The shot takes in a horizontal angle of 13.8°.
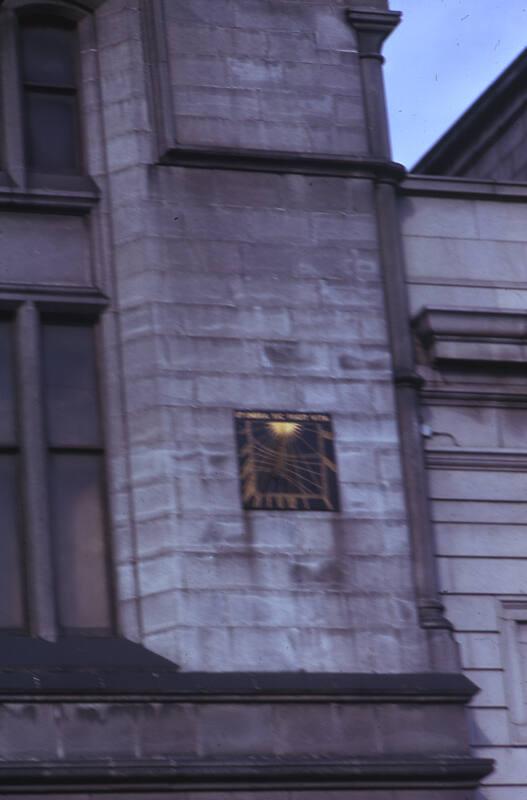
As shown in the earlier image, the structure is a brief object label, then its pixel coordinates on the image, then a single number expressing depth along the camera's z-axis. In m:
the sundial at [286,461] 20.22
